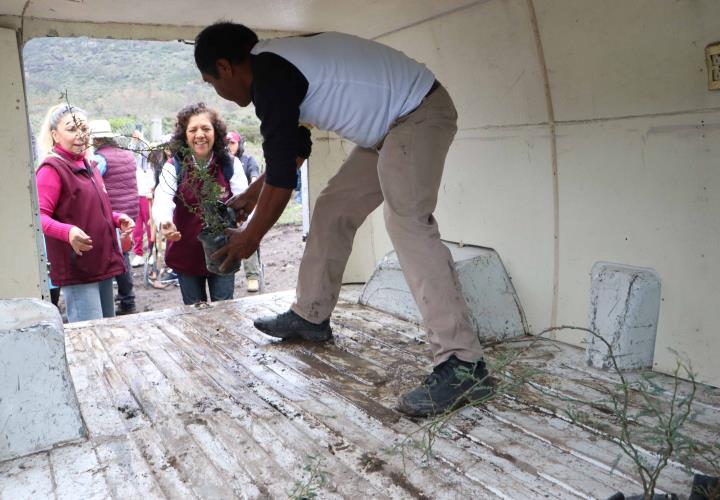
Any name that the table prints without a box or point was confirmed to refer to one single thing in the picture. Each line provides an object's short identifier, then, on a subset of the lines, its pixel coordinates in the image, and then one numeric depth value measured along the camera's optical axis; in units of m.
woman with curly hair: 3.94
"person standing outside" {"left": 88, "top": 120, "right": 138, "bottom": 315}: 6.40
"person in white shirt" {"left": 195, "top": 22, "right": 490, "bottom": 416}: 2.67
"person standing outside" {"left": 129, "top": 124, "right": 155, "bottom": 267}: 7.17
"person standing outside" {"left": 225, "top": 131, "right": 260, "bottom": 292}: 6.03
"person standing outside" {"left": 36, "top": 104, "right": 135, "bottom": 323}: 3.99
